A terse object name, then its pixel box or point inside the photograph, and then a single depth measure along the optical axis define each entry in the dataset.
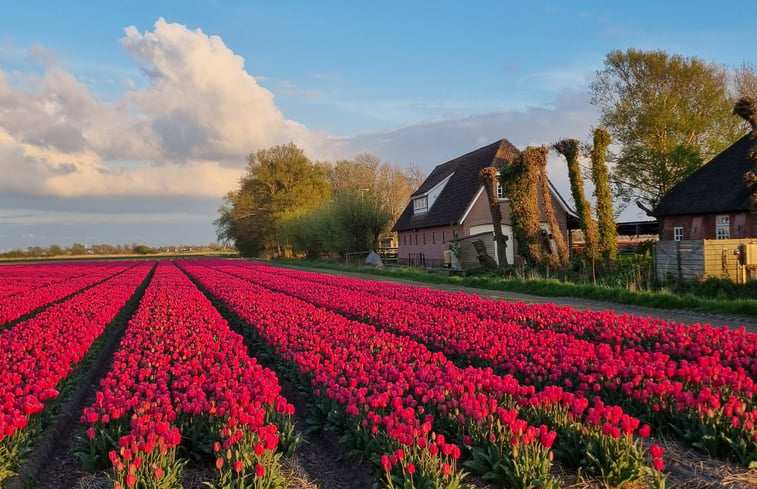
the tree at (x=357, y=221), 52.25
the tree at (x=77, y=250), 125.30
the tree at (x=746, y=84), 44.59
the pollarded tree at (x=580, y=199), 24.96
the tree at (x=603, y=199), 24.92
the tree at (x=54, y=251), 118.57
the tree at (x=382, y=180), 77.31
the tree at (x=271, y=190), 80.75
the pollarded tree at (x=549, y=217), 25.73
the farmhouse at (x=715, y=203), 28.00
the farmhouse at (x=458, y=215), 36.38
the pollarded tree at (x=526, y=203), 26.72
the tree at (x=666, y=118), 42.56
